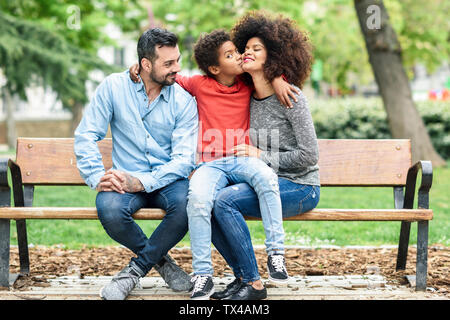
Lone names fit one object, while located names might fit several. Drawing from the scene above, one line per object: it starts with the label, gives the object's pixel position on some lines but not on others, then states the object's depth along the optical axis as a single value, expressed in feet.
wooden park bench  25.73
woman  21.85
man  21.93
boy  21.17
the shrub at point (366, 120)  83.08
